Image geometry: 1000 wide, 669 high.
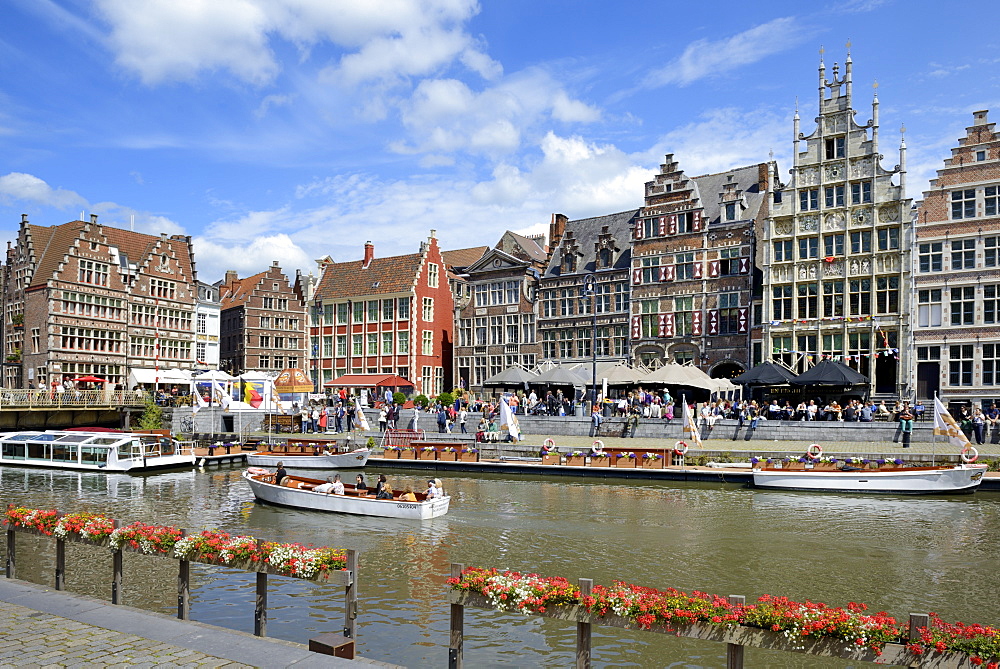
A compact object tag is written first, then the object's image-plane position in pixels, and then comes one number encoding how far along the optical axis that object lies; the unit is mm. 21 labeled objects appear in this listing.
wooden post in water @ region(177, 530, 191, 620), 10562
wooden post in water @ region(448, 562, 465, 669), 9156
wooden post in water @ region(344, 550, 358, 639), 9594
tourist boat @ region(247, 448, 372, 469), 35469
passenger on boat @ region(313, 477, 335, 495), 24047
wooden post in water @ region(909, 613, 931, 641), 7391
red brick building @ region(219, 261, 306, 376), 69312
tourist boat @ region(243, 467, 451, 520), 22609
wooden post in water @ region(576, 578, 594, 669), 8602
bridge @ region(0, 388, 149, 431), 46406
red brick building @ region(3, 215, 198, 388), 57156
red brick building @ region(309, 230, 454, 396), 64875
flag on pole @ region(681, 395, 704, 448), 33125
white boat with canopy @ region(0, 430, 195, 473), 36188
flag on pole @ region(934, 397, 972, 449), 26891
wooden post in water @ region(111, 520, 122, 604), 11289
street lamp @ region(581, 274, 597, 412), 41900
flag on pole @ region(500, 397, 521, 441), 34625
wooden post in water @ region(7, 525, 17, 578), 12781
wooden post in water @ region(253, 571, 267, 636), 9875
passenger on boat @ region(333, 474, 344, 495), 23922
